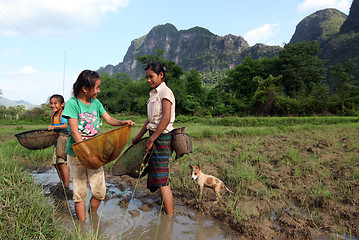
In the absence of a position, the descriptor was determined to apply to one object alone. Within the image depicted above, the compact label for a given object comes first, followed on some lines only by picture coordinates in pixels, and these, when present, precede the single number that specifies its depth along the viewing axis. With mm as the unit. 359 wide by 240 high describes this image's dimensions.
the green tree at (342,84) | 17741
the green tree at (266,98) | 19281
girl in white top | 2279
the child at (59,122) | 3252
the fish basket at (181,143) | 2395
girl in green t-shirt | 2137
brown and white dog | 2961
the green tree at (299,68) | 24078
